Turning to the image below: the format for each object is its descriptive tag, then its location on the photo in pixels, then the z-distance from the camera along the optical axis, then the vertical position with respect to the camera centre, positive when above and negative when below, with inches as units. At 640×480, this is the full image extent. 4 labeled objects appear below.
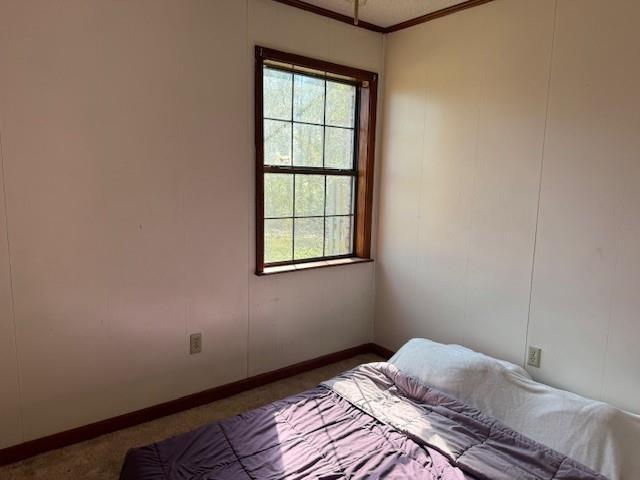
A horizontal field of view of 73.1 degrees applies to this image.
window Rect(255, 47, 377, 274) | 109.2 +6.4
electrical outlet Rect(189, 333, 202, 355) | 101.1 -37.7
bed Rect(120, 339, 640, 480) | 67.2 -43.6
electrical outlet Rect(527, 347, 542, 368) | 97.2 -37.5
